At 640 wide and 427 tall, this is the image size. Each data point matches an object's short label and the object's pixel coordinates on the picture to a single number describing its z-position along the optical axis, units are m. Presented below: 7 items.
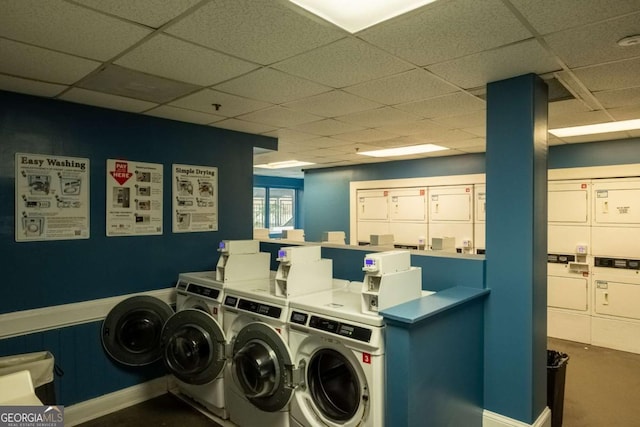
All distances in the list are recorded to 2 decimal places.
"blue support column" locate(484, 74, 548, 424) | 2.30
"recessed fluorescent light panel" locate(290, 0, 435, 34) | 1.51
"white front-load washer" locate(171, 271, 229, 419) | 2.76
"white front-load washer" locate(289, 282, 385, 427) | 1.90
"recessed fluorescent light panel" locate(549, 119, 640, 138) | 3.57
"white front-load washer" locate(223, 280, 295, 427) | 2.26
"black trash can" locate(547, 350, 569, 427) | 2.60
